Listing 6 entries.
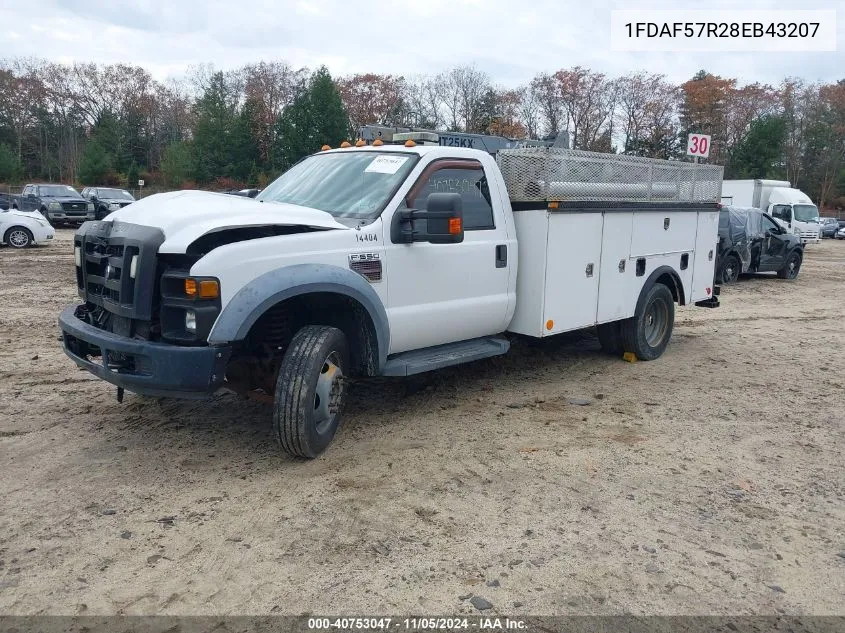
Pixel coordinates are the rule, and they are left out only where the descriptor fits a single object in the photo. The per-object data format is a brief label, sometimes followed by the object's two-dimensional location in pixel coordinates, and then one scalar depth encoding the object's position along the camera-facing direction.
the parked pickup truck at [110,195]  27.97
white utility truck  4.00
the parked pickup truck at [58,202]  26.16
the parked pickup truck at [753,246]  15.41
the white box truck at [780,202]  27.88
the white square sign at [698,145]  9.94
